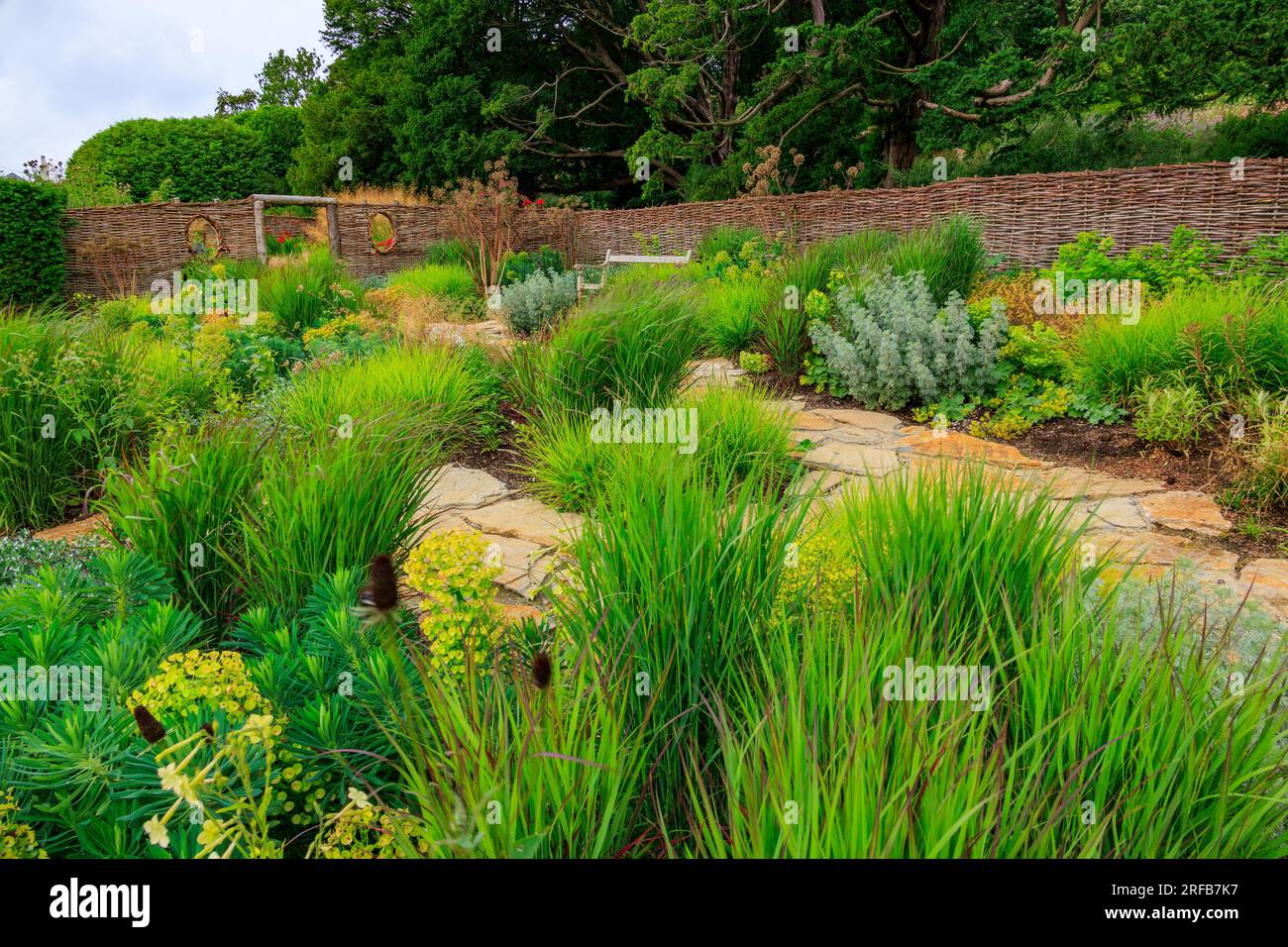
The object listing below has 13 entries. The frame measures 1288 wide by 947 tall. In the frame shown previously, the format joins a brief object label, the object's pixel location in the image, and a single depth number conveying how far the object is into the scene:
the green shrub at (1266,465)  3.87
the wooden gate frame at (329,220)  12.94
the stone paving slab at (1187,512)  3.72
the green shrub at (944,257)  7.07
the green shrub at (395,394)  3.57
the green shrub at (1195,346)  4.69
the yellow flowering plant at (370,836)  1.17
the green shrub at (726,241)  10.99
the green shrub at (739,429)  3.89
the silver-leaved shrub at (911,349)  5.78
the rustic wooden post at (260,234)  12.97
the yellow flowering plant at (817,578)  1.95
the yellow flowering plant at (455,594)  1.61
